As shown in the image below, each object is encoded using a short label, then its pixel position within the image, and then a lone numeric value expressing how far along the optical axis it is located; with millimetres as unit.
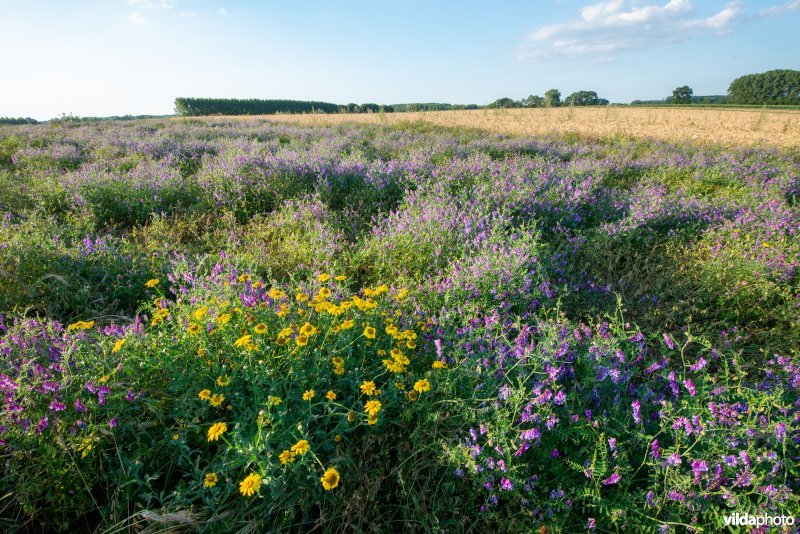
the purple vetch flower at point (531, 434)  1873
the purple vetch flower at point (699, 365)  2078
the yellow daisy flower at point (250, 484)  1623
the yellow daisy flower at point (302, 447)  1728
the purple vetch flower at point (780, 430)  1768
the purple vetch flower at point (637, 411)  1941
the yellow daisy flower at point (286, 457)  1712
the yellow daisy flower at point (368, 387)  2045
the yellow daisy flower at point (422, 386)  2057
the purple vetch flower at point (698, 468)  1768
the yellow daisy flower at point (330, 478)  1684
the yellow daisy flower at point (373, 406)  1907
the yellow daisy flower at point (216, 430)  1798
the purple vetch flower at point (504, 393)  2049
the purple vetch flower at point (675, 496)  1760
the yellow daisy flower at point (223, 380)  2026
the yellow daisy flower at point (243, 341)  2072
